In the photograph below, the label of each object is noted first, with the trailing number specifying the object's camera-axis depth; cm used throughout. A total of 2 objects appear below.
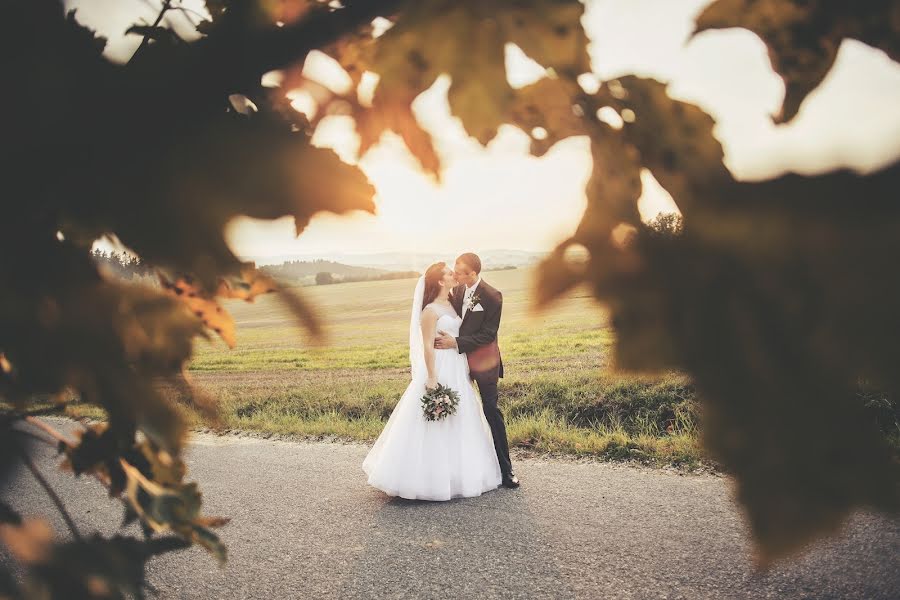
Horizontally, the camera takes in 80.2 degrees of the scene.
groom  521
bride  488
